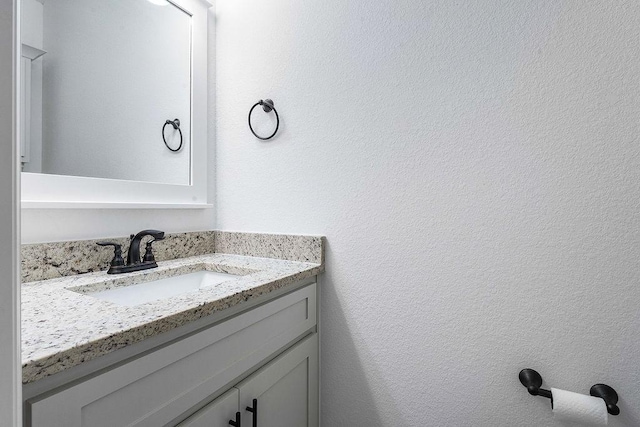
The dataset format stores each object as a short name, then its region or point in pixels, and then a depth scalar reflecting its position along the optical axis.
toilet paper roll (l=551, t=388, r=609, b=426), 0.77
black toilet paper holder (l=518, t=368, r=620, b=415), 0.81
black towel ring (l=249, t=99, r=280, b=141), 1.28
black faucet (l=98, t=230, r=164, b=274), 1.03
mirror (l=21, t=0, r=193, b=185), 0.96
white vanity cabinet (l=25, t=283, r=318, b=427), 0.53
